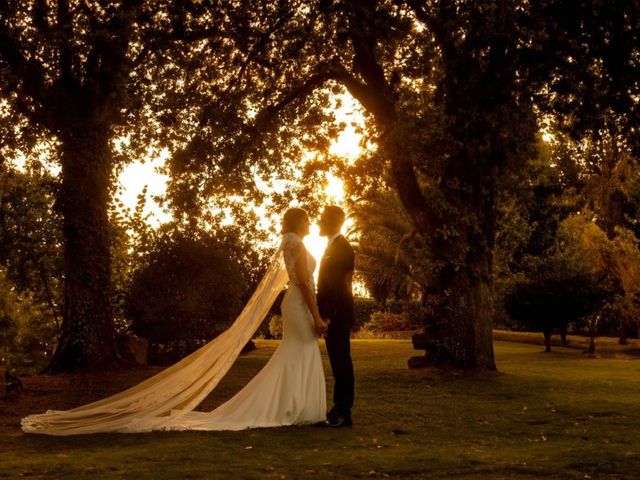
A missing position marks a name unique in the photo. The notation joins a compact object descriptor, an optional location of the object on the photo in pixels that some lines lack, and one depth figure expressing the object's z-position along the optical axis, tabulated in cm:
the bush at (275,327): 4947
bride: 1073
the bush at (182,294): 2436
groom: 1100
